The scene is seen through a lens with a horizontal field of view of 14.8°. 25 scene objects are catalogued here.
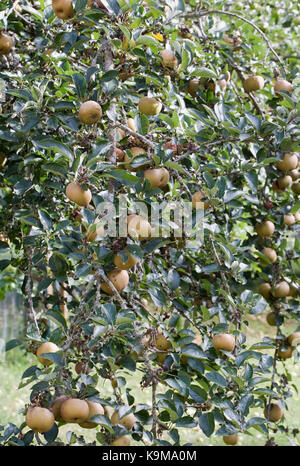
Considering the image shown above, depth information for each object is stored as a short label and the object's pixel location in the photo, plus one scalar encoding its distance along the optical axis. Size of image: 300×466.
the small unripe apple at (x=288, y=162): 3.57
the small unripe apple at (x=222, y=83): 3.92
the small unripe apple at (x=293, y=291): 3.94
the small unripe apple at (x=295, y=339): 3.90
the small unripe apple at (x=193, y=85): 3.86
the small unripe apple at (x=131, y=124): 3.36
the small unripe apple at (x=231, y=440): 3.77
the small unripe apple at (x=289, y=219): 3.91
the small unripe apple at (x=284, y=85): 3.74
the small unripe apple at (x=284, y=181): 3.87
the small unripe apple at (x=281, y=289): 3.92
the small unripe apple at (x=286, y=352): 3.94
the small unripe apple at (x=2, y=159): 3.63
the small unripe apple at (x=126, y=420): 2.98
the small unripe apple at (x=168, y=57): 3.40
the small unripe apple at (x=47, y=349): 3.07
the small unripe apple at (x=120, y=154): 3.18
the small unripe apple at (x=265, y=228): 3.92
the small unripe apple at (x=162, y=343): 3.20
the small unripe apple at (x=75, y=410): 2.89
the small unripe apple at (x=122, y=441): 2.96
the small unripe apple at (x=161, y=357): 3.22
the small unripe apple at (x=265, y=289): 3.97
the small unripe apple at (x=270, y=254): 3.90
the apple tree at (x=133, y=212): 2.98
